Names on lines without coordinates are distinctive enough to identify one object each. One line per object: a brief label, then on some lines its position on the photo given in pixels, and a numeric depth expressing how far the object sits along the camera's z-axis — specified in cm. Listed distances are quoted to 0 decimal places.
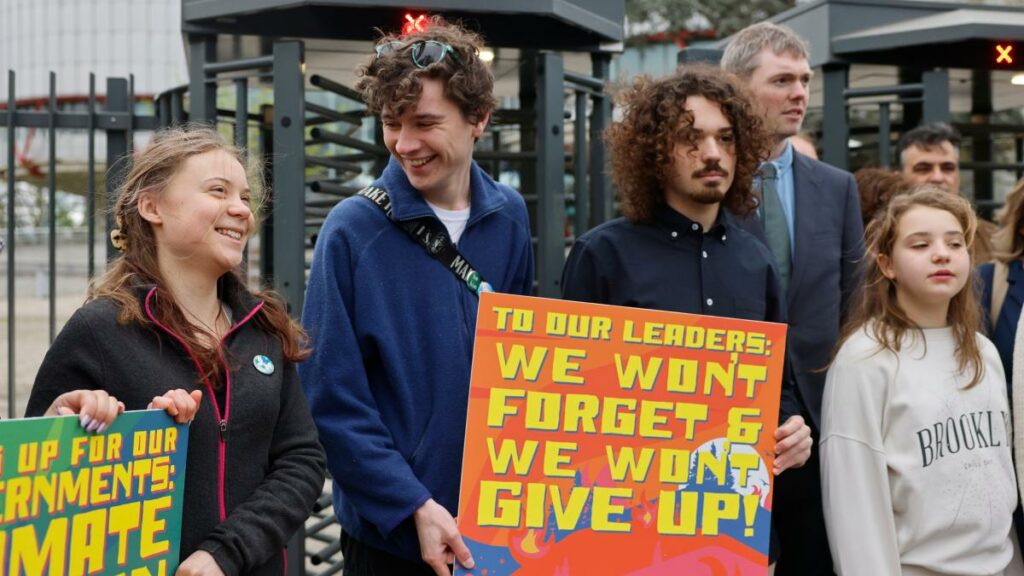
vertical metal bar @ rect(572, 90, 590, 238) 488
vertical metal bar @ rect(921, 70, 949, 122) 686
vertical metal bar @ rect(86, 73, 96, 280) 505
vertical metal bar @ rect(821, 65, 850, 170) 708
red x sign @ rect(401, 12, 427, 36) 427
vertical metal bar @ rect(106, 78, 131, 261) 525
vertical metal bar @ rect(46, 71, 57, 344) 523
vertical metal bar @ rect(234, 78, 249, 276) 472
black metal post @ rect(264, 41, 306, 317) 446
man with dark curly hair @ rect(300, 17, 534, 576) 264
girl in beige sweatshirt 303
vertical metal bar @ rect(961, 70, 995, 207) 806
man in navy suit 353
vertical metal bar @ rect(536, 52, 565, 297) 457
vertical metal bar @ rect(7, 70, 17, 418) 513
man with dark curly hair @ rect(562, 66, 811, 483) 302
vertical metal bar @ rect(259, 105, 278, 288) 606
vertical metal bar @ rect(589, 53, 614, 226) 522
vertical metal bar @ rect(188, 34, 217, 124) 475
